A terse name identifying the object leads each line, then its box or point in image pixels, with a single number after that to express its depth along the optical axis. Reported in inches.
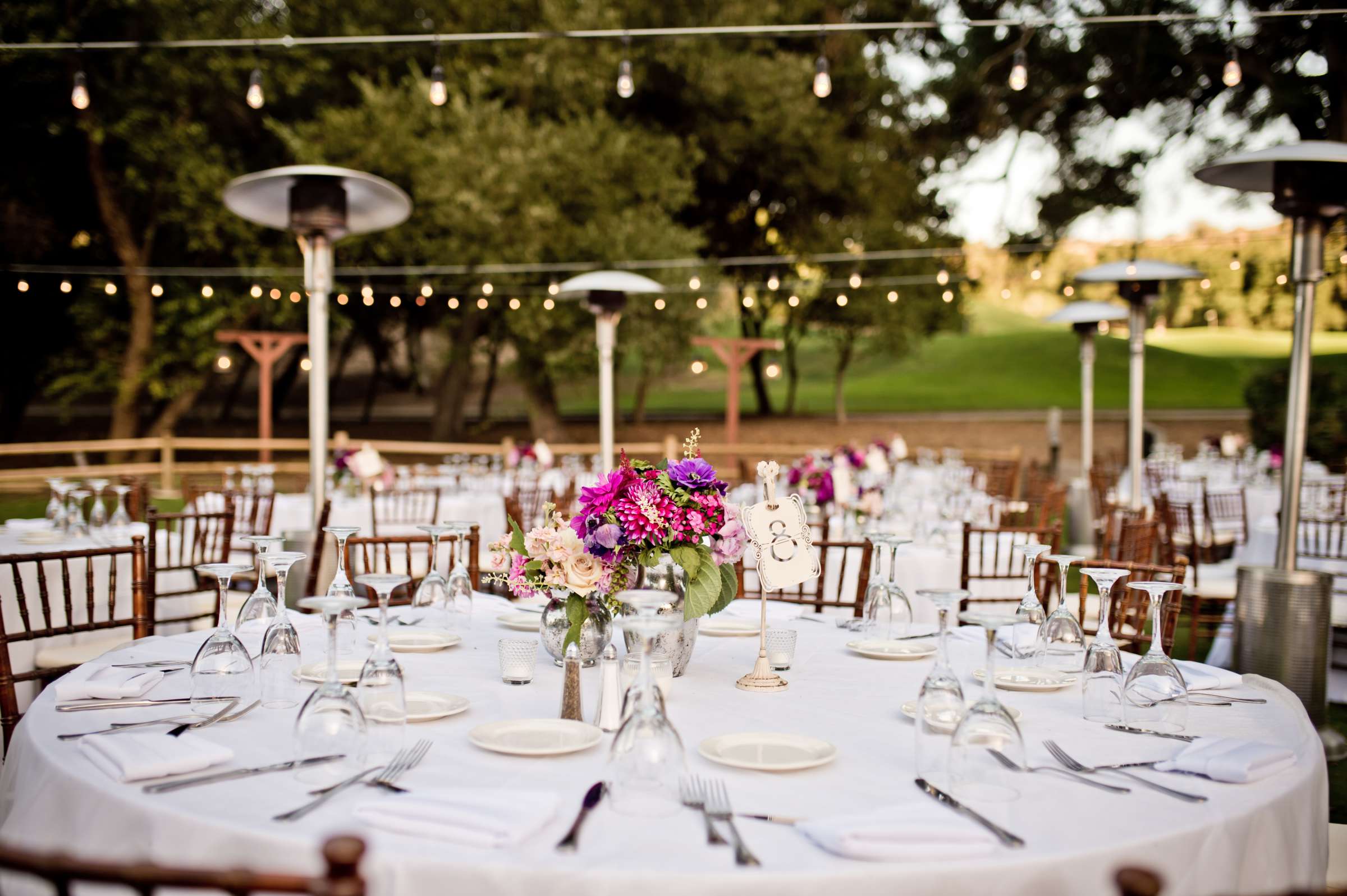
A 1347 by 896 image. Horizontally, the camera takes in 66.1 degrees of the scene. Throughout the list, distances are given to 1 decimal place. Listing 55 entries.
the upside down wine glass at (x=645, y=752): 60.7
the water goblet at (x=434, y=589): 114.7
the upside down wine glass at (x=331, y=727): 66.6
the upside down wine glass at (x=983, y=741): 64.4
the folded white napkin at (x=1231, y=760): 67.6
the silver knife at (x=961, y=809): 56.6
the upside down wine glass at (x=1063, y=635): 93.2
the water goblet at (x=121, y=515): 217.0
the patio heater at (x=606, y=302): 296.2
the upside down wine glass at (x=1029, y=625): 100.3
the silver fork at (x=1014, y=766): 68.4
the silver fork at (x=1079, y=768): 64.7
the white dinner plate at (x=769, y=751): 69.1
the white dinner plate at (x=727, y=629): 121.1
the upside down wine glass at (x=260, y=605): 94.5
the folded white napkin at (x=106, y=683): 85.6
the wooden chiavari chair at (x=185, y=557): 191.3
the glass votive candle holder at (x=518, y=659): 93.0
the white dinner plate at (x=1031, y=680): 94.0
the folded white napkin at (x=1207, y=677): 96.1
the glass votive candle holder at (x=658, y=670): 79.2
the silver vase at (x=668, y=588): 87.9
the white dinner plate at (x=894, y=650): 106.4
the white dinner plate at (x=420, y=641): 107.3
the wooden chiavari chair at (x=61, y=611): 109.1
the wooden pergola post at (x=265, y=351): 590.9
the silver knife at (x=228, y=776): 63.5
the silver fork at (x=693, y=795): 61.8
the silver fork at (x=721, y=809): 54.0
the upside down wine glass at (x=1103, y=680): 83.3
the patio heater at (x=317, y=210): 213.6
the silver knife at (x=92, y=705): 82.7
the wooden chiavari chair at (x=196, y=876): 35.4
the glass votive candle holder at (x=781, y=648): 99.7
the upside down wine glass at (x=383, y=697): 70.3
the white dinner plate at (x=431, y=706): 80.3
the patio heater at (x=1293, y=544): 171.0
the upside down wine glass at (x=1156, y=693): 80.2
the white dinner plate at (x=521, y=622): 121.2
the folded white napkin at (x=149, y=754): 65.4
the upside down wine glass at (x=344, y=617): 97.9
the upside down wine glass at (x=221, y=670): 83.1
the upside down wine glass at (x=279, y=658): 84.7
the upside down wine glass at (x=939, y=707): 68.7
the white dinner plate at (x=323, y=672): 92.8
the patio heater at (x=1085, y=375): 384.5
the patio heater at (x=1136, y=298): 310.3
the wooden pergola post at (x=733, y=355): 562.9
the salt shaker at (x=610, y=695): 78.5
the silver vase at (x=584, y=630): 91.3
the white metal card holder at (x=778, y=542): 95.7
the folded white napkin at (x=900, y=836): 54.7
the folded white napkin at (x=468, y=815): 55.7
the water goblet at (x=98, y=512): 224.1
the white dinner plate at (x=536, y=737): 72.2
